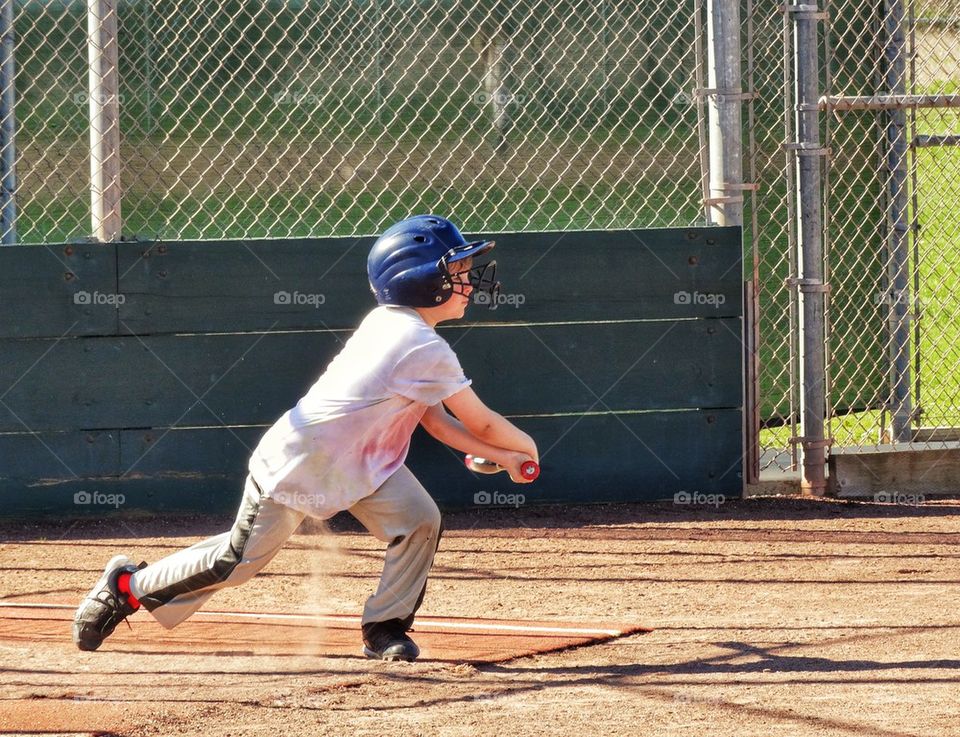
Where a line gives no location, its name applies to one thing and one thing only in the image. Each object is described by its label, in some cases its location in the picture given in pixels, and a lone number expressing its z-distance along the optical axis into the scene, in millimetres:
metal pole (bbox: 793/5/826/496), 13853
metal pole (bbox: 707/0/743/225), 13727
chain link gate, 14680
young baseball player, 8125
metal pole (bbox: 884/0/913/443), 14625
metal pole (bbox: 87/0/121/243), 12898
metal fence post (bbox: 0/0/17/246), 12992
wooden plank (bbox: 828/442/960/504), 14352
